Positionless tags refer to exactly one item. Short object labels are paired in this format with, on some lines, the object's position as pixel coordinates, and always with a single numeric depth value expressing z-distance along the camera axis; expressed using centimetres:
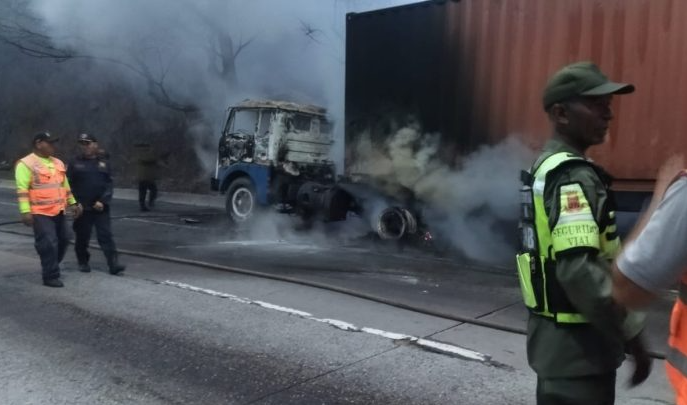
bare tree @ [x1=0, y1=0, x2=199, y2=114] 1368
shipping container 588
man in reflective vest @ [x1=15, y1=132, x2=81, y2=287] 575
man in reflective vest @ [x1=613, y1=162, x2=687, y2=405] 124
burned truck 925
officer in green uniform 159
